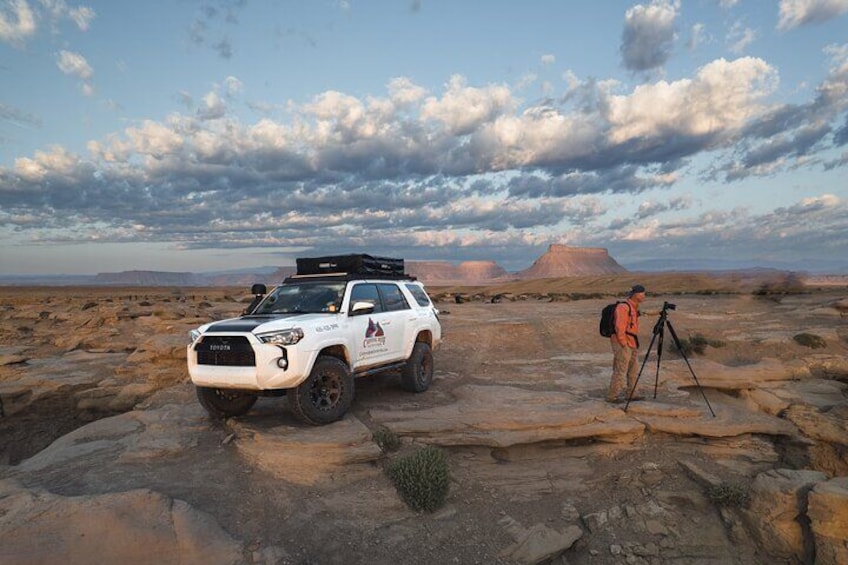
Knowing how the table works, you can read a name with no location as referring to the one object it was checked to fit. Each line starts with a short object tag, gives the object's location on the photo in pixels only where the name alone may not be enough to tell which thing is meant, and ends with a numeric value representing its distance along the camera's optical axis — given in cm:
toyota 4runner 736
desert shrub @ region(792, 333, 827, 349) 1647
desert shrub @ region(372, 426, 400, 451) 766
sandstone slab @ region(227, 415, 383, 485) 700
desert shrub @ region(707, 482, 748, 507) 737
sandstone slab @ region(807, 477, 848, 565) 639
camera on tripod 912
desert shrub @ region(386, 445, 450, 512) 677
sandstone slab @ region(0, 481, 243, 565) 514
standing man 902
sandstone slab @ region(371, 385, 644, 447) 821
